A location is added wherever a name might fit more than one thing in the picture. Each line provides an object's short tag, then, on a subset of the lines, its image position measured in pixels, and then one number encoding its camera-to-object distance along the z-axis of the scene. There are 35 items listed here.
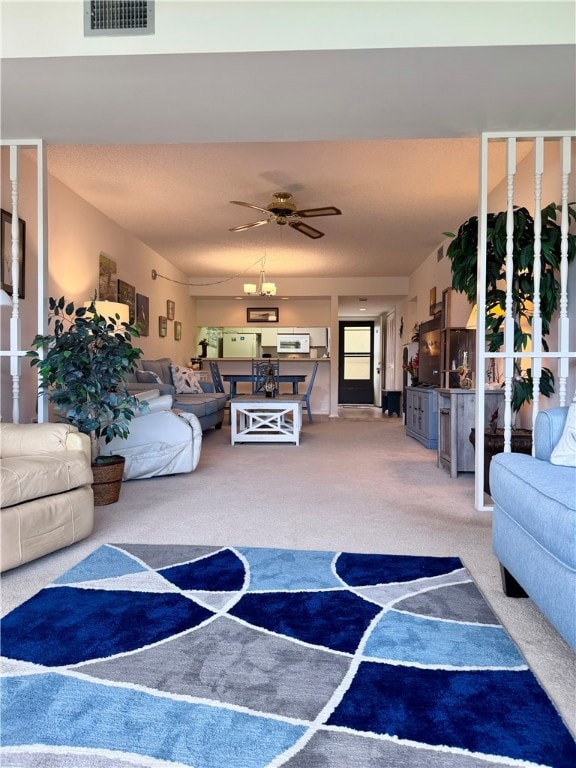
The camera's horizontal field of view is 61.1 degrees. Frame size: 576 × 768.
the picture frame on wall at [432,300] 7.00
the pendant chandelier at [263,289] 7.39
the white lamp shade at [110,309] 4.87
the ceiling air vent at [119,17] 2.27
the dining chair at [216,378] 7.70
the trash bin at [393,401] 9.46
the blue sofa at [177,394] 5.55
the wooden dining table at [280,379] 6.87
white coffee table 5.61
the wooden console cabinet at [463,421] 3.89
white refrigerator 10.59
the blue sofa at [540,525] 1.30
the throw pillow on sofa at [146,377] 5.91
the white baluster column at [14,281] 3.13
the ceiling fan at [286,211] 4.74
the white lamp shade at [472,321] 3.96
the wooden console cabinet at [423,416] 5.25
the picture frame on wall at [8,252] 3.85
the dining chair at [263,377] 6.20
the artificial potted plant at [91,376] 2.93
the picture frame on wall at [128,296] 6.12
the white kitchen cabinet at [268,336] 10.55
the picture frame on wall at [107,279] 5.57
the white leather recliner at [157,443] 3.68
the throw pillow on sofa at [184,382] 6.92
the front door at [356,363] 13.91
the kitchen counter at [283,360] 9.20
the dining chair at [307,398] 7.16
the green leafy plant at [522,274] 3.08
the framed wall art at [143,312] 6.71
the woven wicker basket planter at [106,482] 3.02
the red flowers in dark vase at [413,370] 6.61
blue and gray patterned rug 1.04
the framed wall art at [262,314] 10.21
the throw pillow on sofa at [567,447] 1.79
